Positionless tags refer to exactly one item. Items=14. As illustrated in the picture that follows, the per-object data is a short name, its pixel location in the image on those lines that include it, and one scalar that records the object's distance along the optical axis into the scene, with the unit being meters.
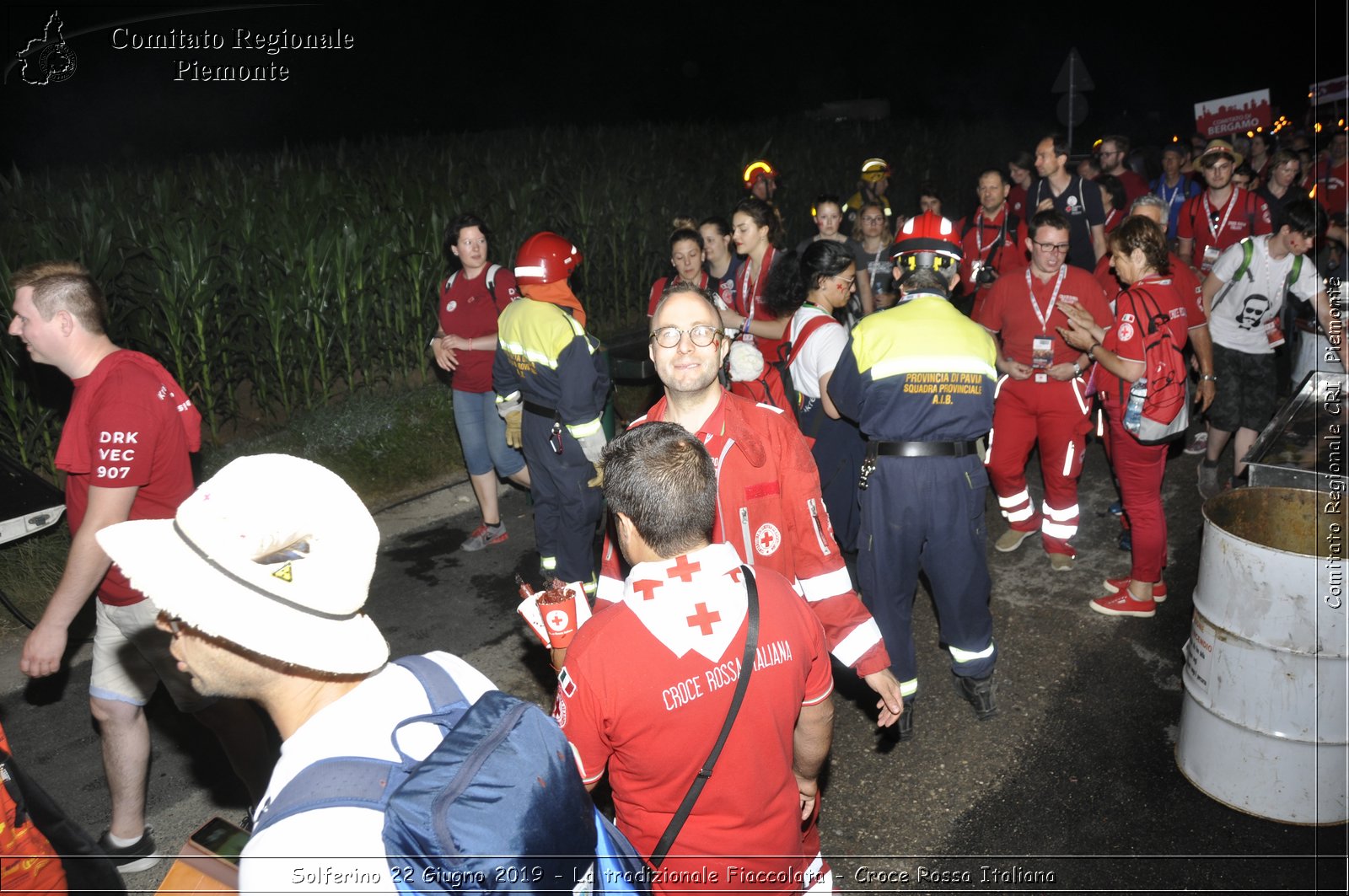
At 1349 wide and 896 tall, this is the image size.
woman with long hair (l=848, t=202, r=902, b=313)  8.75
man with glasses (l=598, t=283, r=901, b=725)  3.36
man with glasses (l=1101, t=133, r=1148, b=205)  11.20
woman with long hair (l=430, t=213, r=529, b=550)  6.56
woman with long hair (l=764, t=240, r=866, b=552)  5.16
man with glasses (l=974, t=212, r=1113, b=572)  5.86
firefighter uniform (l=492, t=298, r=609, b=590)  5.18
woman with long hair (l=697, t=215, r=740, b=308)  7.20
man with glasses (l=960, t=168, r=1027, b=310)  9.21
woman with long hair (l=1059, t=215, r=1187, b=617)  5.26
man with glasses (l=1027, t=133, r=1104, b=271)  9.00
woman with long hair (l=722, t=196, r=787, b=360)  6.54
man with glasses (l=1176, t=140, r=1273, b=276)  8.97
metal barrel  3.69
